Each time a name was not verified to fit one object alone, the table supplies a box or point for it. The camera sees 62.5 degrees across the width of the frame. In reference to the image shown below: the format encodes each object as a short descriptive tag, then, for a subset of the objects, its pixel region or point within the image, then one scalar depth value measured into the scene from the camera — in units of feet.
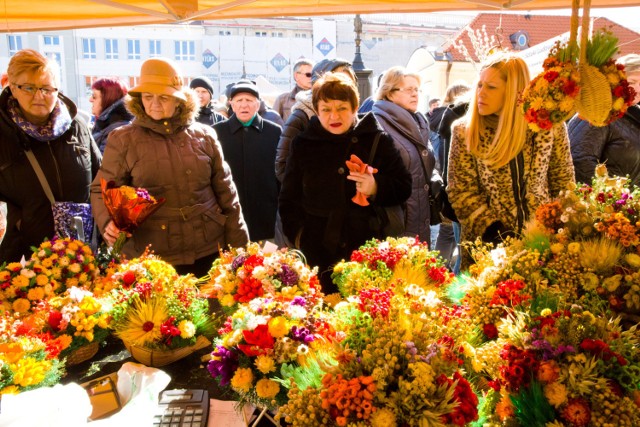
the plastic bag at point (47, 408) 3.49
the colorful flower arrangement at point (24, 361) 4.74
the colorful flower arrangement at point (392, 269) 6.68
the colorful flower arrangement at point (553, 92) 5.87
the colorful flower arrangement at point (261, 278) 6.25
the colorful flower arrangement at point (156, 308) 5.93
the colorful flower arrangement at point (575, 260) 5.75
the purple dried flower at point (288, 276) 6.32
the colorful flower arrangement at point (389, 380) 3.92
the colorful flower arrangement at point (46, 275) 6.75
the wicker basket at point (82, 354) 6.11
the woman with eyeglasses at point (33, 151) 9.25
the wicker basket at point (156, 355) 5.91
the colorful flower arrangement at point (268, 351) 4.81
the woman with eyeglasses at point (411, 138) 11.64
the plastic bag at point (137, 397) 4.04
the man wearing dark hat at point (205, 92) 17.23
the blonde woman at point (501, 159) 8.30
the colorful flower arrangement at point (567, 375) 3.97
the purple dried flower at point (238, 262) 6.71
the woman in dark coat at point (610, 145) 10.43
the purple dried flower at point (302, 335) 5.04
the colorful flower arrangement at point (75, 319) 6.01
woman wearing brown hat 9.01
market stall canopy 10.03
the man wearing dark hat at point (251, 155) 13.88
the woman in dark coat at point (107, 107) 12.70
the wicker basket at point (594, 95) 5.89
